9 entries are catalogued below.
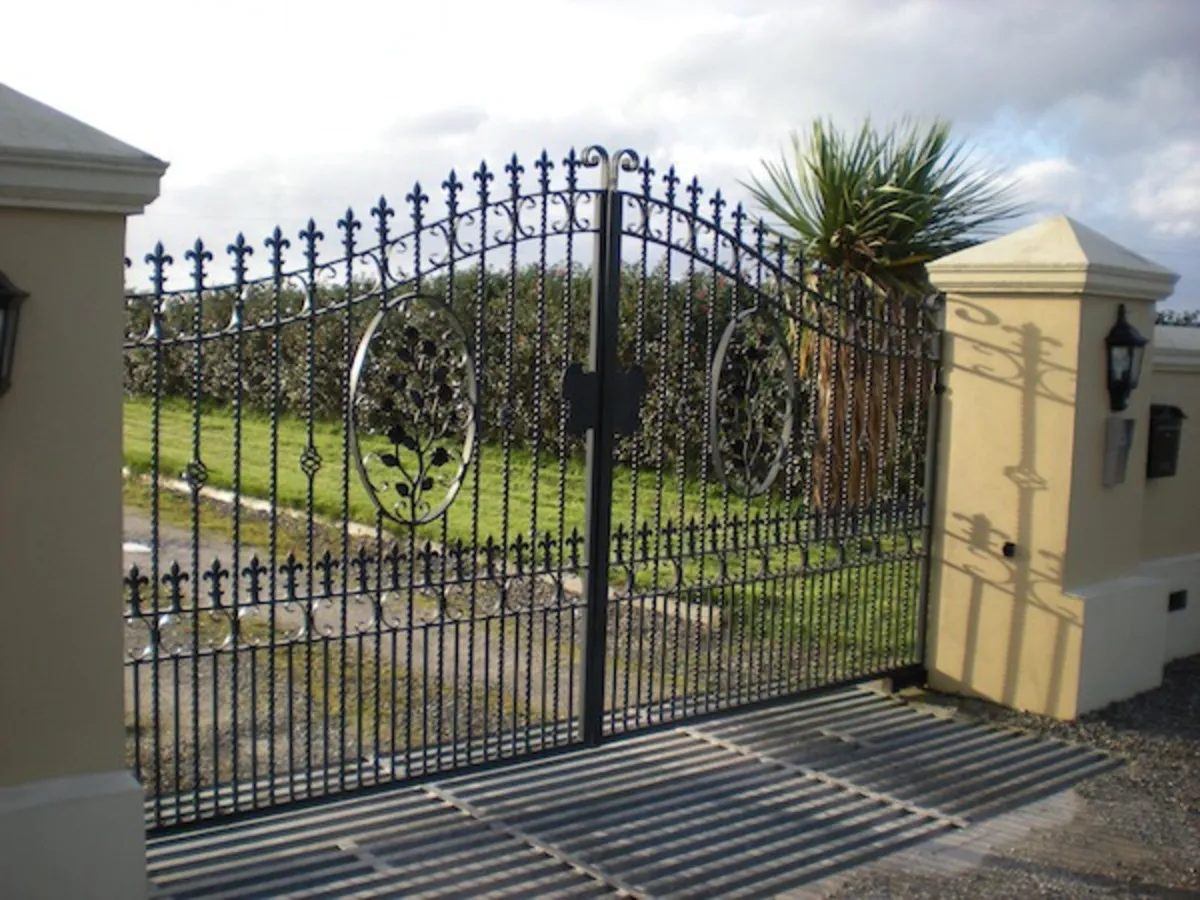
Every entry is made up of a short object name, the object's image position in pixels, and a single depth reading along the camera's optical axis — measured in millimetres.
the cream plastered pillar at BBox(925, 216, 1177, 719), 6957
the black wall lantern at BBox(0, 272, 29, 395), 3789
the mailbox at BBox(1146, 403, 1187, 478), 7879
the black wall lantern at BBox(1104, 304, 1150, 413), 7031
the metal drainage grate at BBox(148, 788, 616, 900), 4562
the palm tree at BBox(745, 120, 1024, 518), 10219
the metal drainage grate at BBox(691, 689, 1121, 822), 5832
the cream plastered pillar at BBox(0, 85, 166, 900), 3914
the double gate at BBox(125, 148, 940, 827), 4898
